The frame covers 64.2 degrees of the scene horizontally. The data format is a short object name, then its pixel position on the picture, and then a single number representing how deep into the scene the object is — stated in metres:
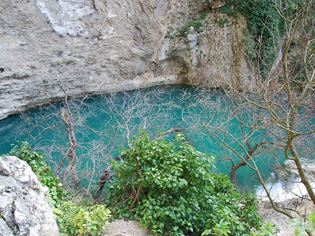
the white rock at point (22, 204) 2.37
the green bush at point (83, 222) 3.35
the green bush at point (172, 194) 3.89
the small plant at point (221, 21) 14.59
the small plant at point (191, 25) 15.20
